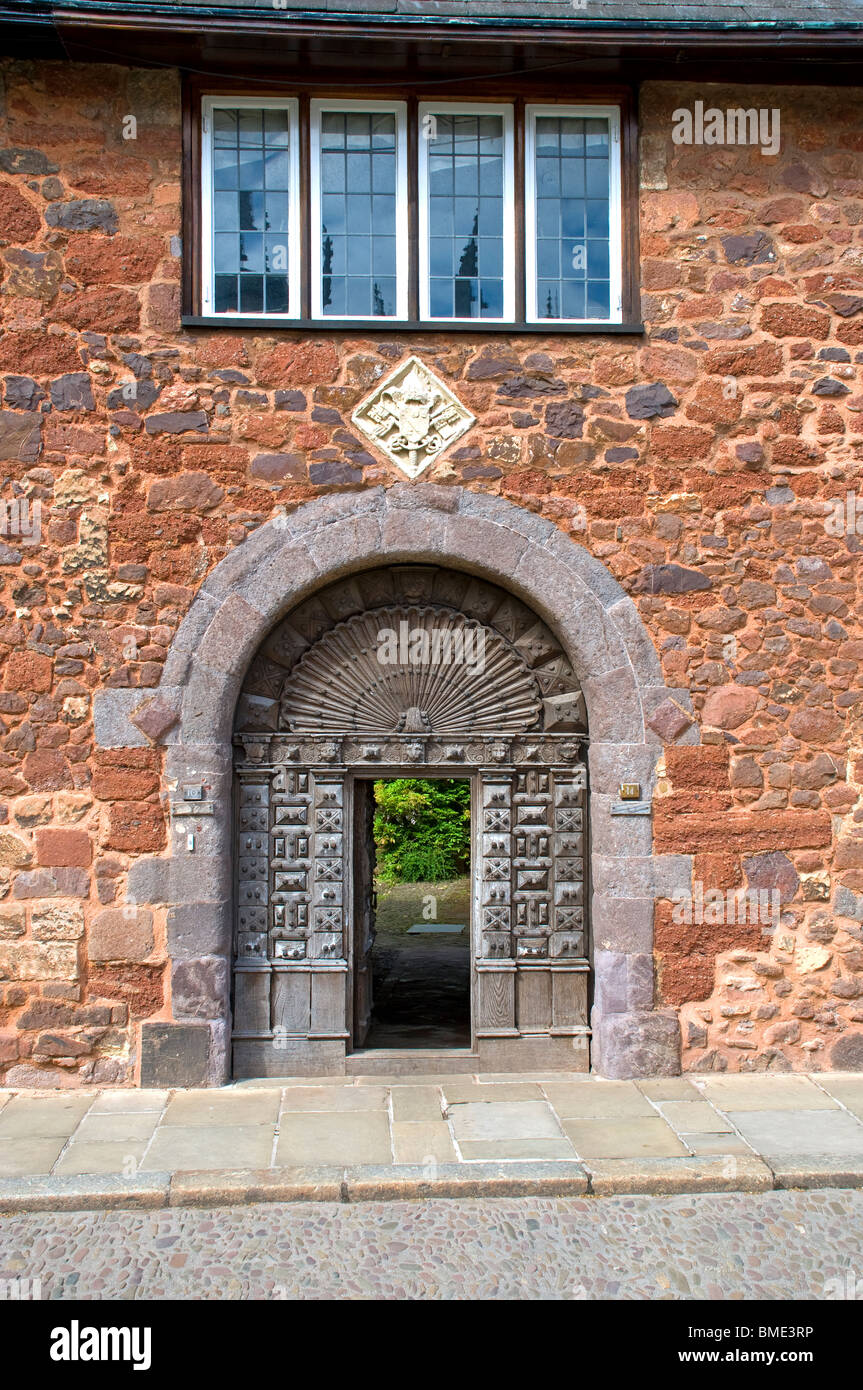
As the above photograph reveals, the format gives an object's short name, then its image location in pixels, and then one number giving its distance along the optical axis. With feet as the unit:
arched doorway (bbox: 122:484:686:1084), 18.07
